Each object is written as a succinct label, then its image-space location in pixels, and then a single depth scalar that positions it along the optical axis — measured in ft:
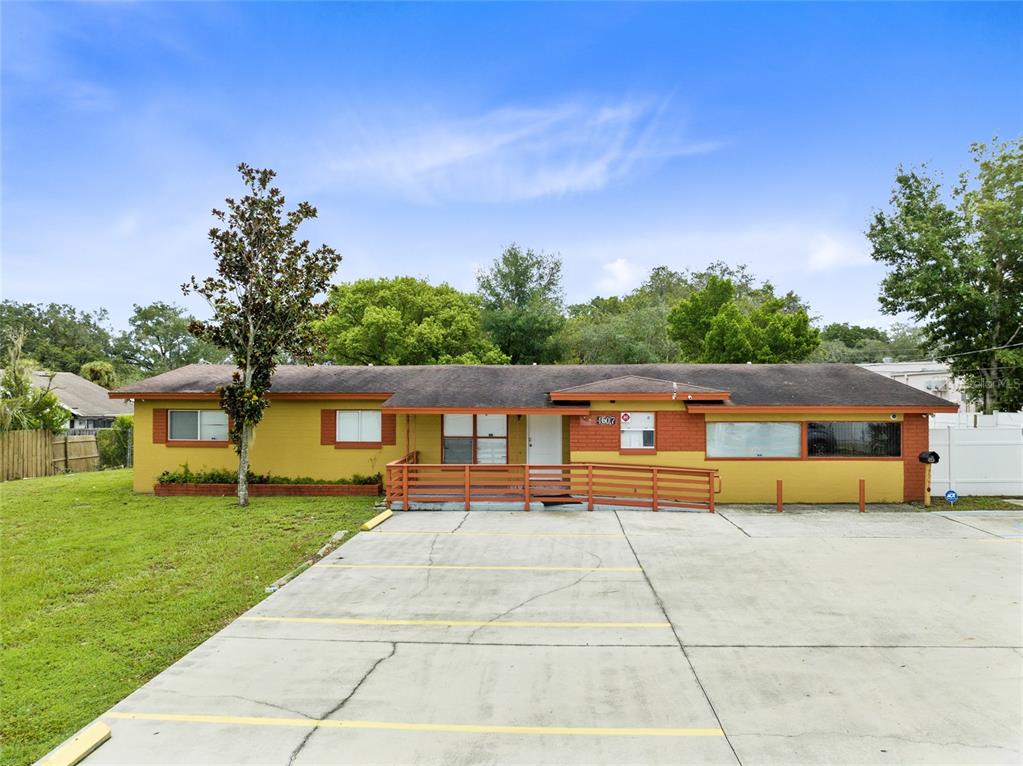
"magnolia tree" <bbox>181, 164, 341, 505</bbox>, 44.24
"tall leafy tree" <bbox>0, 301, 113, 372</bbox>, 171.32
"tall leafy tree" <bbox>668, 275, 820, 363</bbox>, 101.09
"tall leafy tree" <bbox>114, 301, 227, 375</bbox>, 196.65
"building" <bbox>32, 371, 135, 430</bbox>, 113.09
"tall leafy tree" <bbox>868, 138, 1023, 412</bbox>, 66.28
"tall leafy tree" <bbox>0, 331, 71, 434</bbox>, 63.57
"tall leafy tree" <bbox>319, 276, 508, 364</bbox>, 109.40
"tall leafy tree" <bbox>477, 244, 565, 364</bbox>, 121.60
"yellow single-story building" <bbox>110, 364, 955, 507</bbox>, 44.34
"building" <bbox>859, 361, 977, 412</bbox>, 102.94
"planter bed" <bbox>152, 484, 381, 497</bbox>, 50.16
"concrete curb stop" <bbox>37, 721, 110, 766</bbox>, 12.95
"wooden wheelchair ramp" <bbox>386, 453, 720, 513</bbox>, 42.57
